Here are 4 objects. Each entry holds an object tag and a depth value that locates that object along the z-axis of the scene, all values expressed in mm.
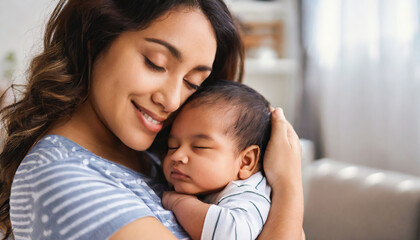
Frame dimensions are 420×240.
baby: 1031
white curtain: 2531
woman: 910
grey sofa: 1766
